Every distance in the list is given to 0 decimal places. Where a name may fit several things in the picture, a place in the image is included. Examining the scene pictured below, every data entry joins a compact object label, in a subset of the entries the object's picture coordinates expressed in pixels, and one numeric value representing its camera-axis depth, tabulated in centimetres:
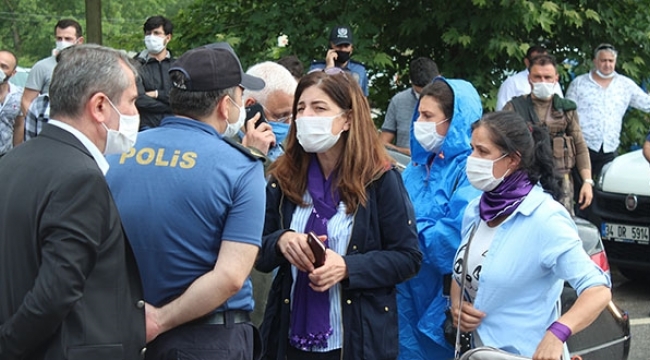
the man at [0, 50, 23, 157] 927
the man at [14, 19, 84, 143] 924
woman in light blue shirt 366
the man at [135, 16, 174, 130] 825
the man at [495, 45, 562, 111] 1012
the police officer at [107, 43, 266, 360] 324
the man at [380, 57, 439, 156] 952
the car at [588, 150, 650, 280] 866
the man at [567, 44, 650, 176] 1030
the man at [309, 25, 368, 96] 1011
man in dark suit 272
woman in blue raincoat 461
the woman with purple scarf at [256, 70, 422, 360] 399
